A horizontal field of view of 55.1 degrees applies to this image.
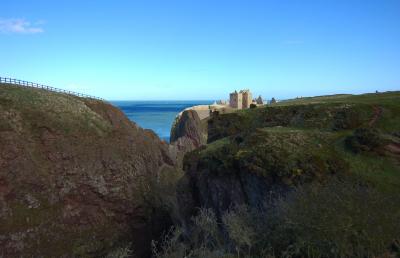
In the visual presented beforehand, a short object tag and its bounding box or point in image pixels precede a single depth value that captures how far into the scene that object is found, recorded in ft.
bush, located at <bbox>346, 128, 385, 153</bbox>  100.94
